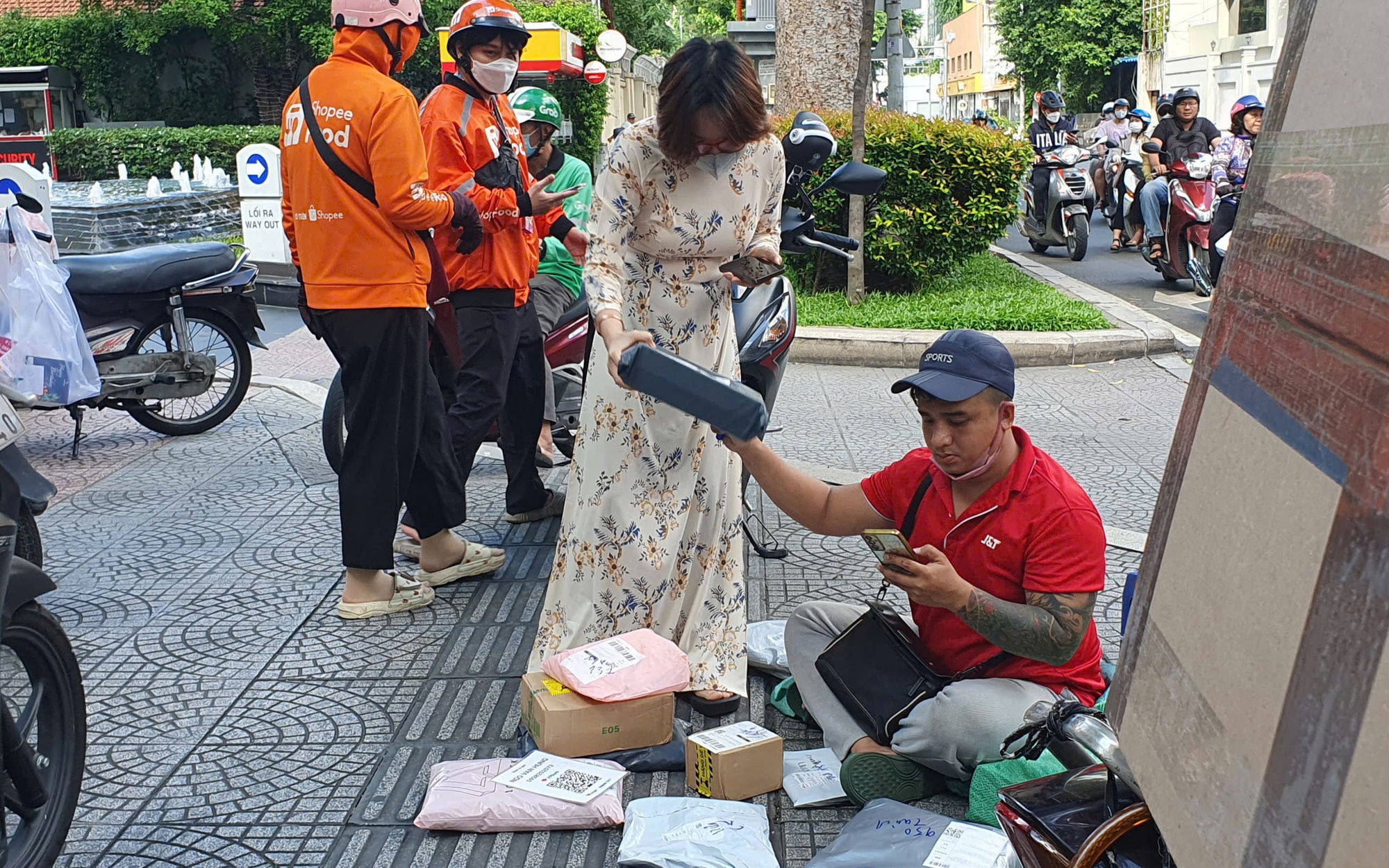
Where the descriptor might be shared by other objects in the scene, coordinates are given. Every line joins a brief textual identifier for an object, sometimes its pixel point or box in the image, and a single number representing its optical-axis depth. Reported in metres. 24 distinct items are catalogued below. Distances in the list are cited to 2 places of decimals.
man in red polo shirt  2.83
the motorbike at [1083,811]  1.73
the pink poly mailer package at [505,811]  2.99
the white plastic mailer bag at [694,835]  2.75
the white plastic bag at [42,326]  4.73
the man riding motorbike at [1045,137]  14.95
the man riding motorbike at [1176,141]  12.02
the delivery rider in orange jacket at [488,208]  4.42
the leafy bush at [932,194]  10.49
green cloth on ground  2.74
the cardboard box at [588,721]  3.21
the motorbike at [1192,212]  10.91
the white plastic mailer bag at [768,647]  3.86
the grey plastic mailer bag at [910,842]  2.51
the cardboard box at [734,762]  3.06
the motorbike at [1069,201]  14.50
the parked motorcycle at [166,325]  6.43
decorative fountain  13.98
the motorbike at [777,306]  4.30
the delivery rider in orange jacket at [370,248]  3.91
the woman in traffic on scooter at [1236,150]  10.16
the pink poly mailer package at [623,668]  3.26
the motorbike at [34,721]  2.57
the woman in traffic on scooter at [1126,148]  15.88
